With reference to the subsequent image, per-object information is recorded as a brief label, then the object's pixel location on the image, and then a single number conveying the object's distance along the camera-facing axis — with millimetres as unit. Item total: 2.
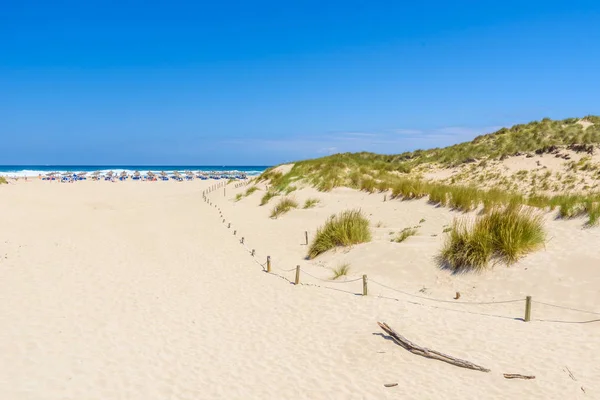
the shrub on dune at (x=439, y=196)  18500
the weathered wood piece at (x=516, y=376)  6332
